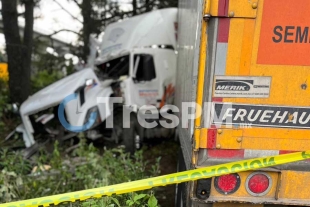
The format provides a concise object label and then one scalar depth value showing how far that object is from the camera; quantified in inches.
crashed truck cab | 250.2
